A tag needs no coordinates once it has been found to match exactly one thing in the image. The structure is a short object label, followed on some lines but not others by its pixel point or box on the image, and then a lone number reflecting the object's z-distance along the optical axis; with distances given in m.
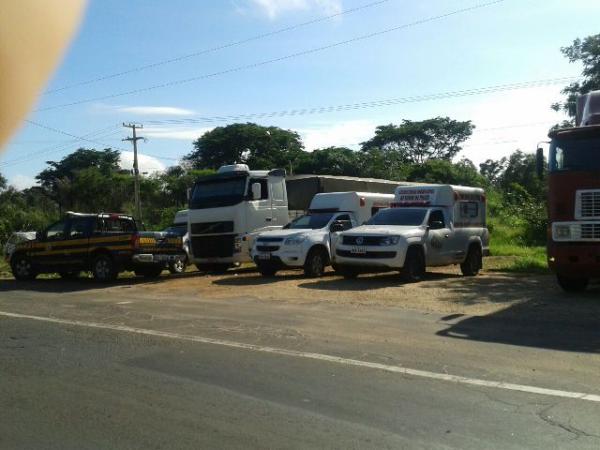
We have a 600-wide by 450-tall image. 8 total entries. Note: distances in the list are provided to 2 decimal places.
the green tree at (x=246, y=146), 60.91
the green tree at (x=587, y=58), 25.42
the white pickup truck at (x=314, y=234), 16.94
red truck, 11.85
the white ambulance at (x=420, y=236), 15.51
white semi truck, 19.12
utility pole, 43.91
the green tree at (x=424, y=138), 68.56
